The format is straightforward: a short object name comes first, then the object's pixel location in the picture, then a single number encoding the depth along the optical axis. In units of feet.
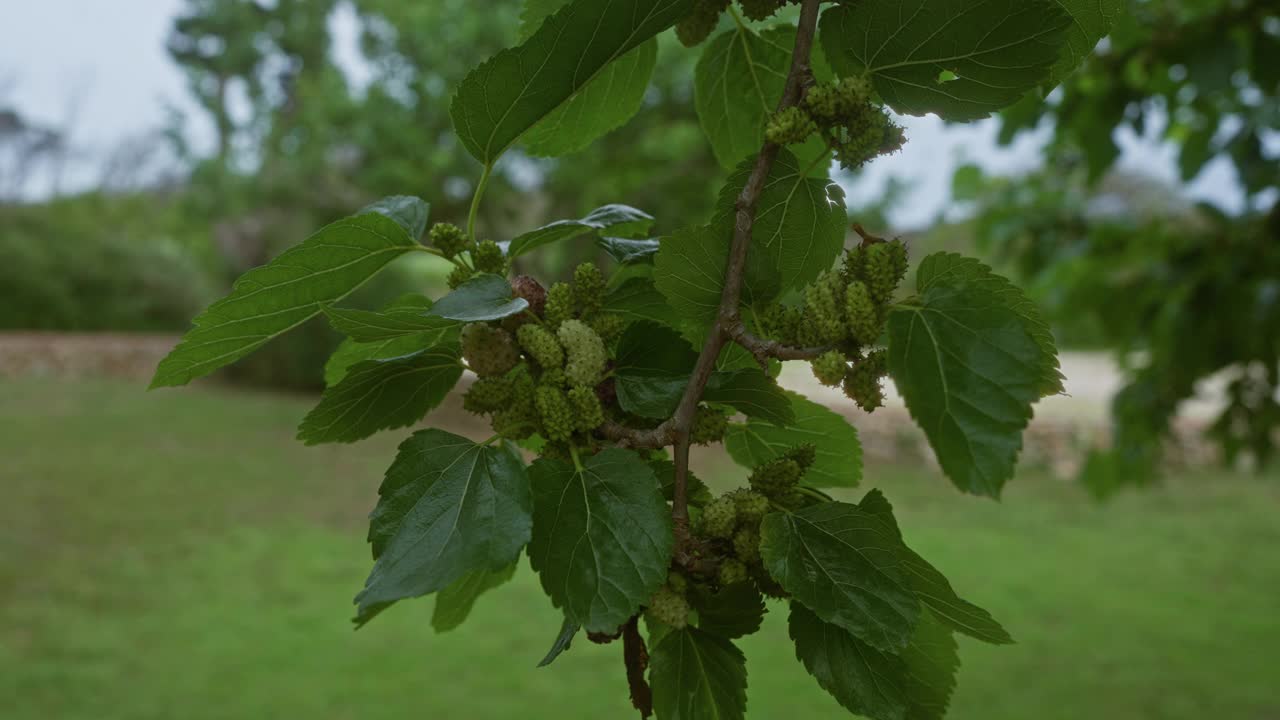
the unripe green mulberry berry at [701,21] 1.67
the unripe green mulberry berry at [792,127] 1.33
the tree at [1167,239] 5.93
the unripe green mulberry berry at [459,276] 1.57
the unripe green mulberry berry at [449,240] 1.56
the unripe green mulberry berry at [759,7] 1.62
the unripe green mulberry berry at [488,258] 1.56
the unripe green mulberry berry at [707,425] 1.41
